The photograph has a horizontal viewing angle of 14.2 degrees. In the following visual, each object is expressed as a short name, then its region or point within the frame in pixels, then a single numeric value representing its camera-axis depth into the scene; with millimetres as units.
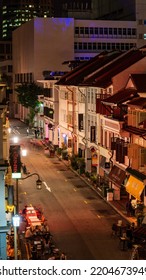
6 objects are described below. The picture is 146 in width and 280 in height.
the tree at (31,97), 115438
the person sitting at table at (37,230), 36806
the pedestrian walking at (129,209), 45019
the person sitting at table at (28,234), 36928
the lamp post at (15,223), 30188
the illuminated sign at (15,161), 36875
